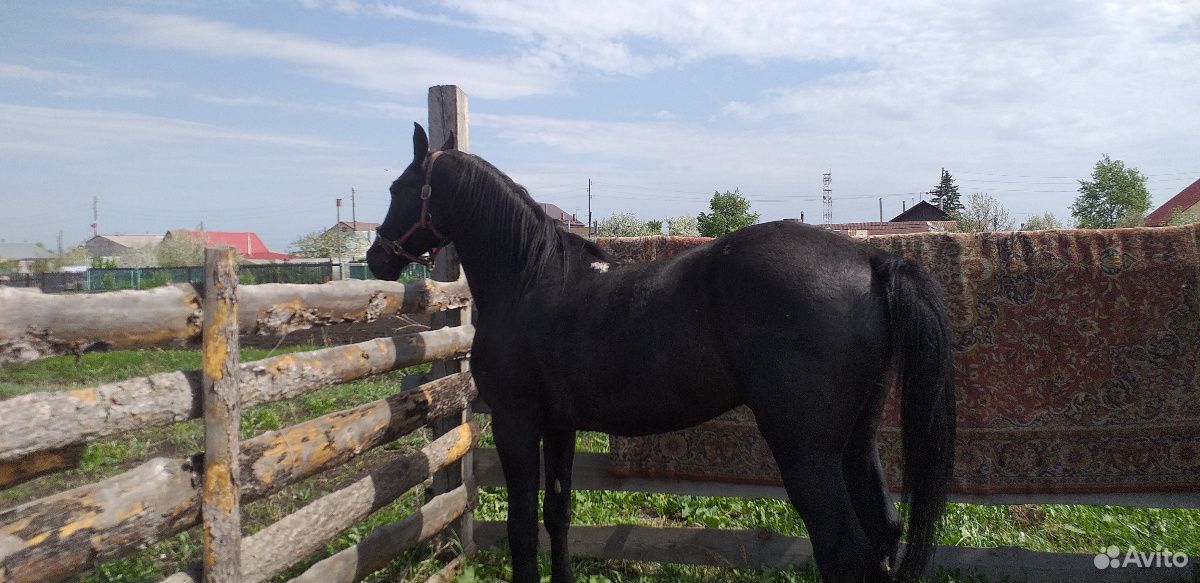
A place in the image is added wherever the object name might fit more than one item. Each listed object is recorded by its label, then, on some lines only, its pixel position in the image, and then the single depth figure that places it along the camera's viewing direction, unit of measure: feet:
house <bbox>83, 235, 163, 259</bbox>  338.32
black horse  9.52
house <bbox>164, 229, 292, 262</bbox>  277.72
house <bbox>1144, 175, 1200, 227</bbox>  166.38
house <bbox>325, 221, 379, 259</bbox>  197.57
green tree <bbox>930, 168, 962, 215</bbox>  248.54
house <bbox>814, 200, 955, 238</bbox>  236.02
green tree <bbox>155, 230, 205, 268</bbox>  182.19
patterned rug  12.96
